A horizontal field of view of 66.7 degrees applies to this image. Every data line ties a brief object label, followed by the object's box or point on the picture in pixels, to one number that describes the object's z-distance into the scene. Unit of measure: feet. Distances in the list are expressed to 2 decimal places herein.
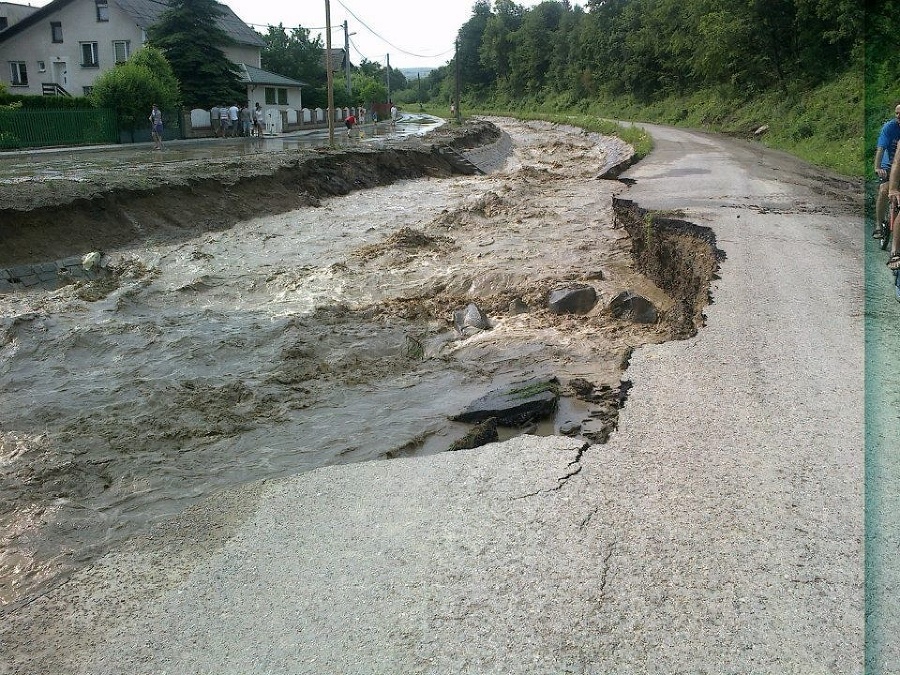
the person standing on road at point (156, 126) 85.47
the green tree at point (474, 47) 323.37
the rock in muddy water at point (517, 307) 30.53
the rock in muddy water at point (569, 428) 16.57
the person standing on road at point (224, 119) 109.50
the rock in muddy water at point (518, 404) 18.44
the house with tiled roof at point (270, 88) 139.13
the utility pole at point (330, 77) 82.69
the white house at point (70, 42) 133.08
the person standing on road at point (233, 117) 109.60
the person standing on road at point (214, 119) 112.06
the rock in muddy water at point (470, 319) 29.55
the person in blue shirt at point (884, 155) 27.66
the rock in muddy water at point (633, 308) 26.91
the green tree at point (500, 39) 298.56
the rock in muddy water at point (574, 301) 28.94
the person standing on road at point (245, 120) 111.94
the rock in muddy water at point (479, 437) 16.80
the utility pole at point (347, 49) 180.45
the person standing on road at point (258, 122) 112.06
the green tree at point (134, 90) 92.02
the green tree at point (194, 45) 112.57
